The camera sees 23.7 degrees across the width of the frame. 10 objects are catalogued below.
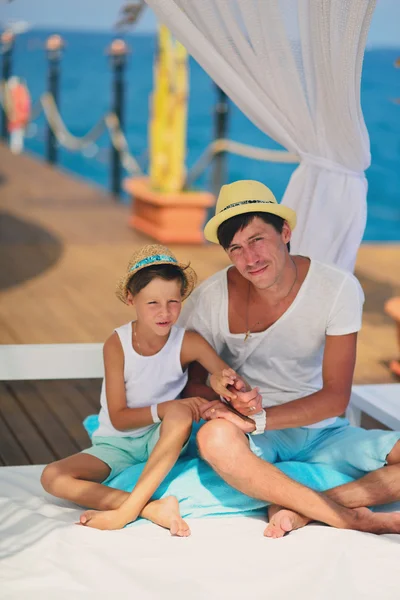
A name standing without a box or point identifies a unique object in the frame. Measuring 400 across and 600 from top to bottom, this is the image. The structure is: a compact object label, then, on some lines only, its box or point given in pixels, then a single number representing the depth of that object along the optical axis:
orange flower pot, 7.59
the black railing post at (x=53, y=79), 12.16
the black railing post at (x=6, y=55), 14.83
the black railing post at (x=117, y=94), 10.15
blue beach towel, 2.67
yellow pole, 7.65
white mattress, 2.22
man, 2.53
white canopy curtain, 2.85
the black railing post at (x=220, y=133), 8.41
